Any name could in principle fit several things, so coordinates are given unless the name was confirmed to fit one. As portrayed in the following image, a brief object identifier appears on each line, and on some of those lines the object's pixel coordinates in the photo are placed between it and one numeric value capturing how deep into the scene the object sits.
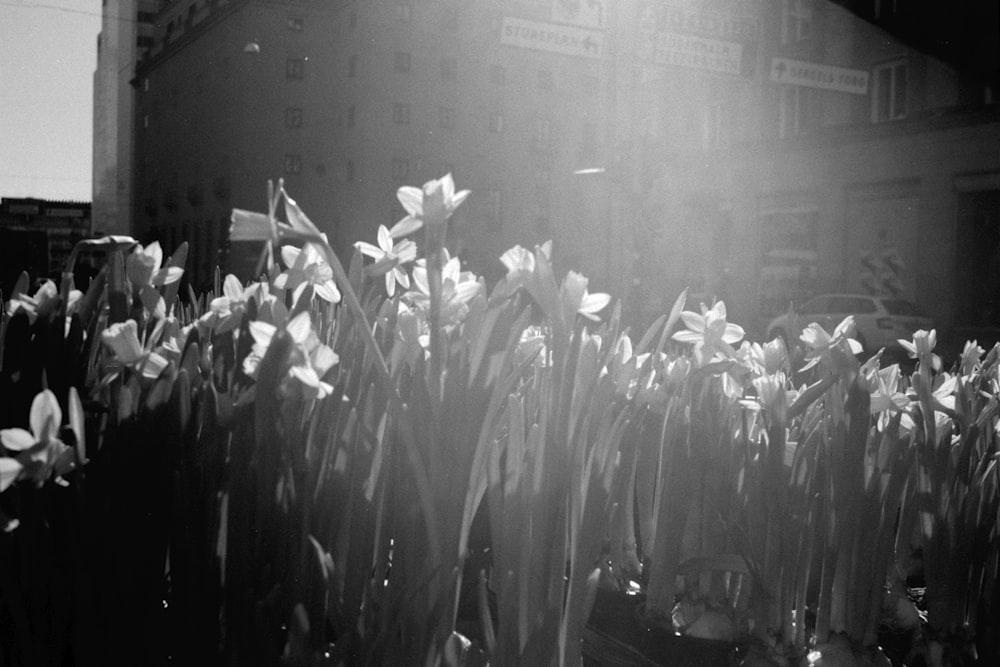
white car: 19.08
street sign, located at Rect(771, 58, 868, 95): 11.12
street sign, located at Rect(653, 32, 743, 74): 10.25
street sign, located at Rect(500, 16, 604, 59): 9.14
